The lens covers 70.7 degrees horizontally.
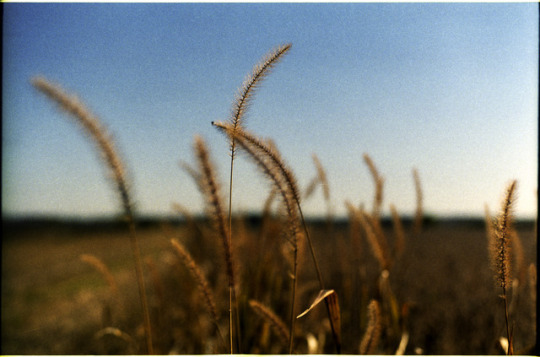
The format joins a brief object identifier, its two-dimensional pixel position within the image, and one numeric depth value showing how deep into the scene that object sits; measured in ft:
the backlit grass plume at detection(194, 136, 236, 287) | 2.30
